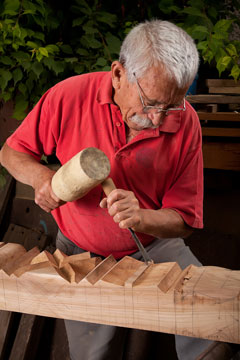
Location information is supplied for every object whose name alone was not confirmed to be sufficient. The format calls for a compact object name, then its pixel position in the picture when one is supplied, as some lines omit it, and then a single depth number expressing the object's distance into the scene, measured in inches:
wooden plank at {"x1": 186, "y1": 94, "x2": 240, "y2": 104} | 126.5
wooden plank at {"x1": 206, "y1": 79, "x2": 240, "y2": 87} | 129.3
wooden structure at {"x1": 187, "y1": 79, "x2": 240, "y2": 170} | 120.9
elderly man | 78.4
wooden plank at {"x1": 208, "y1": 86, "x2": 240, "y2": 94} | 128.8
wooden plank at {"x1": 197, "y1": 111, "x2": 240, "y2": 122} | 119.0
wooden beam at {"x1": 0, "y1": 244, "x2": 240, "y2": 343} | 57.9
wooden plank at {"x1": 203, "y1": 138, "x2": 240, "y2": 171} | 121.1
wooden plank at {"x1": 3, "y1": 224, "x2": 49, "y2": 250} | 145.9
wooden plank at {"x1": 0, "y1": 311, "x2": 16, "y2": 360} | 103.7
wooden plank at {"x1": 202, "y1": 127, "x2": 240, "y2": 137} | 119.8
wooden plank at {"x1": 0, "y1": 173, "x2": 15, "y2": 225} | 156.6
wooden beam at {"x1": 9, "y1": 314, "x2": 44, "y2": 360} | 104.1
